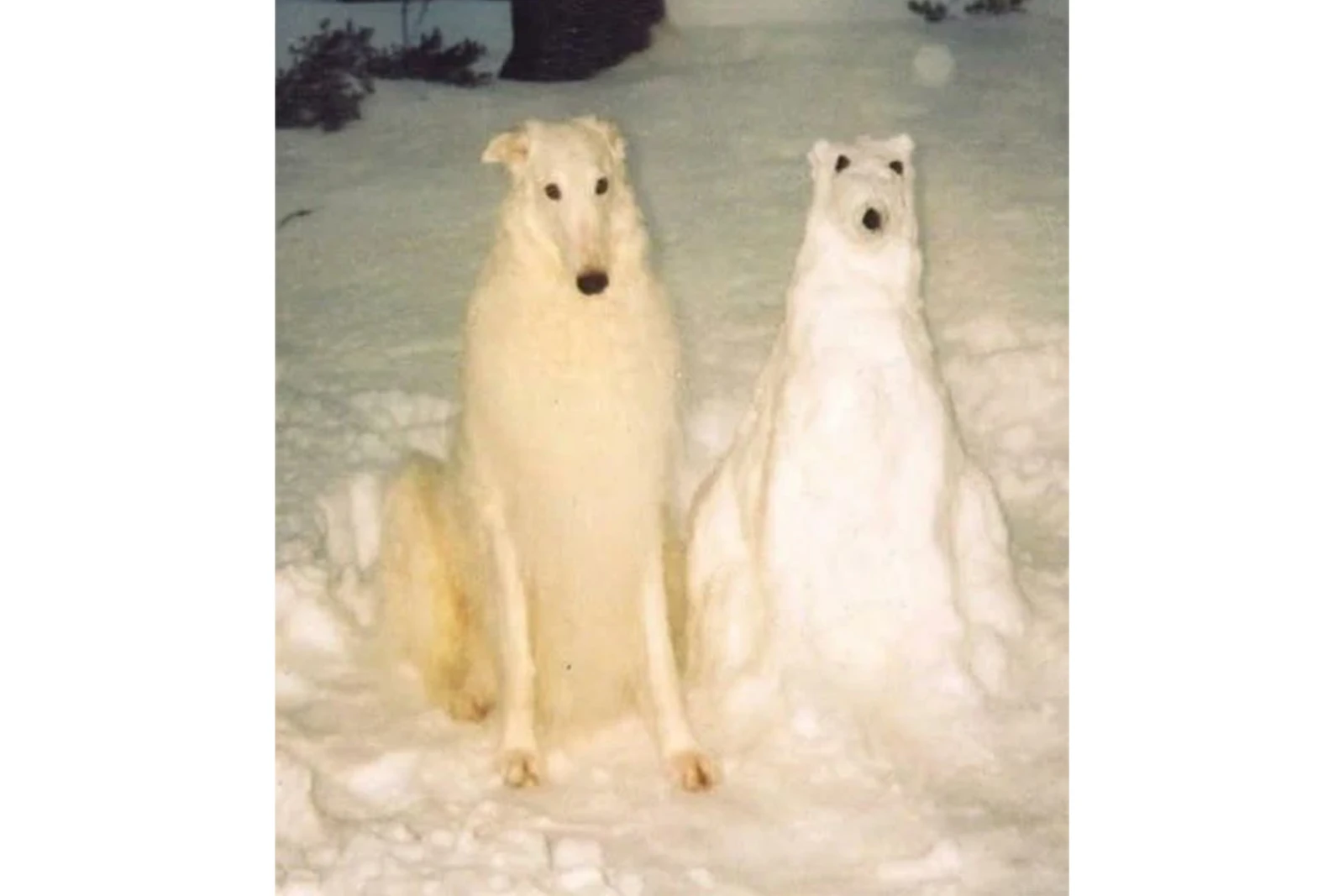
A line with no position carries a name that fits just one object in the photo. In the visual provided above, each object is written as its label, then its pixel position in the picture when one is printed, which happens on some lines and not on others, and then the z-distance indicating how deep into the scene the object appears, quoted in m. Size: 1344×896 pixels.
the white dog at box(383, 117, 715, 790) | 3.31
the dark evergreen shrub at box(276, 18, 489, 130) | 3.51
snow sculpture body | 3.43
